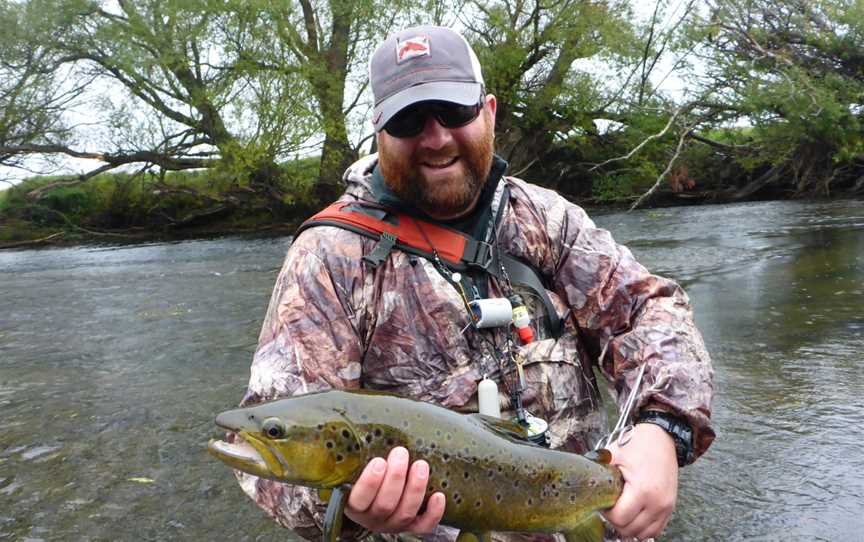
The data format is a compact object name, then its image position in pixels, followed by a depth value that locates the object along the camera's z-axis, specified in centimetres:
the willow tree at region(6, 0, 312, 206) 2177
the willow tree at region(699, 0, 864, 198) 1555
